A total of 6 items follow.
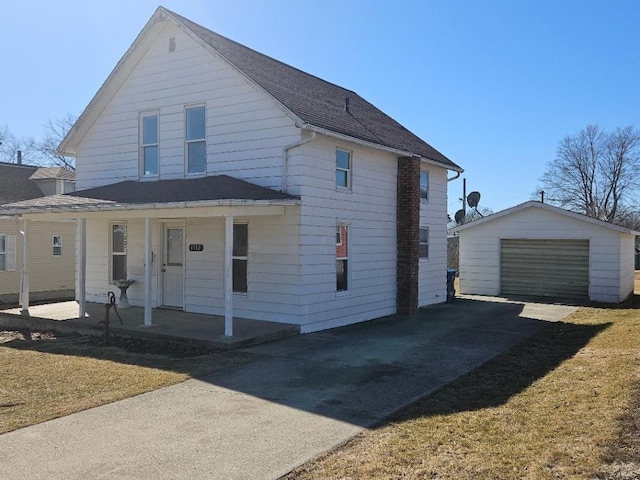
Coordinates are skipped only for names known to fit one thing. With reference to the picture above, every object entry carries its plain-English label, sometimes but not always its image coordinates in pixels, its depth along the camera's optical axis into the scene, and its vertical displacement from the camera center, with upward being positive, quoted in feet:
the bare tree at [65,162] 139.31 +20.21
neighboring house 68.28 -0.20
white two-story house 39.32 +4.13
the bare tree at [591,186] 182.60 +19.90
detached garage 63.82 -0.94
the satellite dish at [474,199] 85.15 +7.15
